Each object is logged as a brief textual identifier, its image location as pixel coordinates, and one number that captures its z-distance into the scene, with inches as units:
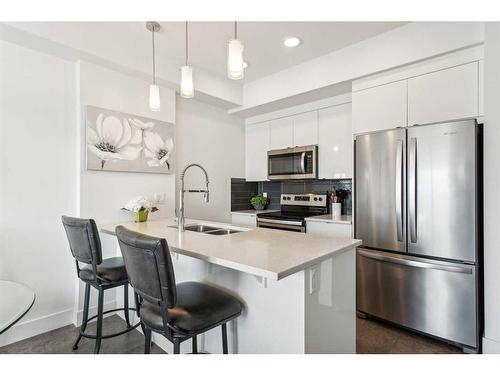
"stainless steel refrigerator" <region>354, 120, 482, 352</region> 79.0
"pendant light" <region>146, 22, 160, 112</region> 85.1
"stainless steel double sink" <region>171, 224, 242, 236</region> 92.0
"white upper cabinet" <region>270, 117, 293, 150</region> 147.8
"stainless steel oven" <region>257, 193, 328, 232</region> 129.4
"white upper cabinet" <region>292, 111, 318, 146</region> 137.7
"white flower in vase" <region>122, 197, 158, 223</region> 103.5
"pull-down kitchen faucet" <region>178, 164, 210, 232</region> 86.3
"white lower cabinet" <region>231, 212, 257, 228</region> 148.9
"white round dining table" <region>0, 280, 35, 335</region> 40.3
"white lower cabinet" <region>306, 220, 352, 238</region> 112.0
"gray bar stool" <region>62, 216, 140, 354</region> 71.0
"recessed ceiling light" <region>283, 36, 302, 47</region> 102.0
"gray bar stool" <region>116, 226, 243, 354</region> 48.0
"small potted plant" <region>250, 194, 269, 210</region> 165.8
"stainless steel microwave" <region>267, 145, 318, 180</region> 136.3
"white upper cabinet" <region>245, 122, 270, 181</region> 159.2
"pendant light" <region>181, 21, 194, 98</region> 76.3
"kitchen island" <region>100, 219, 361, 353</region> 52.8
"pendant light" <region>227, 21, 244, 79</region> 61.7
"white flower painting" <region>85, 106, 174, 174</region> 99.5
